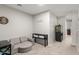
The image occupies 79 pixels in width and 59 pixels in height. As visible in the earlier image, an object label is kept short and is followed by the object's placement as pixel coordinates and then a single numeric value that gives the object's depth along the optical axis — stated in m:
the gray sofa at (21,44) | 2.26
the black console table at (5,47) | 1.91
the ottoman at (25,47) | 2.26
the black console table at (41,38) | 2.47
